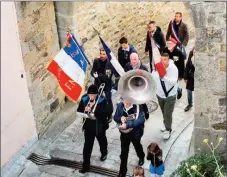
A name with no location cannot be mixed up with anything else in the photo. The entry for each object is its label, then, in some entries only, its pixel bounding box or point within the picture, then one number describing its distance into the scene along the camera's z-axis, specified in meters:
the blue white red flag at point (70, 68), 7.77
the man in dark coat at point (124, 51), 9.26
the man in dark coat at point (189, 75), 8.77
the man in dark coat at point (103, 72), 8.80
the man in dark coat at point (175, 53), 9.62
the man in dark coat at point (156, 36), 9.94
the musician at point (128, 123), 7.40
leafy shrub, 7.12
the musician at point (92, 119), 7.65
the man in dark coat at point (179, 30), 10.05
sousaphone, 7.59
